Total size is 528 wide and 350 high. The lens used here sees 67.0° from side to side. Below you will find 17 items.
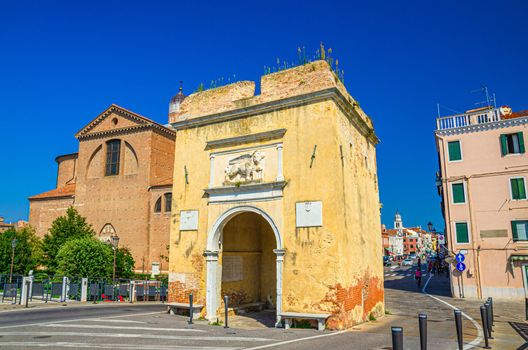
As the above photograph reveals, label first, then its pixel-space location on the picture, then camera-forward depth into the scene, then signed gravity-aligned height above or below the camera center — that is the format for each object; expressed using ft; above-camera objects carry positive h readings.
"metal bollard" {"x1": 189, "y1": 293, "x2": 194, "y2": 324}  40.99 -5.15
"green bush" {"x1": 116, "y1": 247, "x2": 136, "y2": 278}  87.45 -1.53
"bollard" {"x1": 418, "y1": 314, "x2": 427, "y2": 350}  21.80 -4.10
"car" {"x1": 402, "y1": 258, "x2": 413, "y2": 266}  244.48 -5.10
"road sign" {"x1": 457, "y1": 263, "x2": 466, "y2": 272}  64.48 -1.92
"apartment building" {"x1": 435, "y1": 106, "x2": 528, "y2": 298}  79.05 +11.22
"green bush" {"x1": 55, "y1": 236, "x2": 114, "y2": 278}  78.59 -0.34
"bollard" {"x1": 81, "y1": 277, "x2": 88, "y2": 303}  69.97 -5.16
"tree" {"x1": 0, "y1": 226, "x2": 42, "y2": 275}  106.42 +1.28
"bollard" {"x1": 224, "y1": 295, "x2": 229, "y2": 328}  37.74 -5.48
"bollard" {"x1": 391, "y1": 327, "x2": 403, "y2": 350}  17.95 -3.73
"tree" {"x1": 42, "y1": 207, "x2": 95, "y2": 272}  104.68 +6.15
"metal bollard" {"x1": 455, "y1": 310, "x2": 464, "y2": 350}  25.76 -4.64
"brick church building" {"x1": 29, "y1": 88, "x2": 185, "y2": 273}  121.60 +22.87
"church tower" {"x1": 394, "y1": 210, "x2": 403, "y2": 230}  499.38 +40.57
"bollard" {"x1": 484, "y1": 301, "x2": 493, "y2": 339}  33.10 -5.84
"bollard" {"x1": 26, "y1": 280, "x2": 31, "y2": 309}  59.58 -4.05
